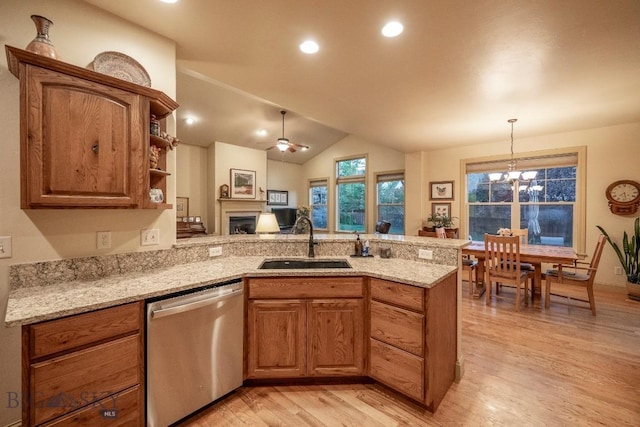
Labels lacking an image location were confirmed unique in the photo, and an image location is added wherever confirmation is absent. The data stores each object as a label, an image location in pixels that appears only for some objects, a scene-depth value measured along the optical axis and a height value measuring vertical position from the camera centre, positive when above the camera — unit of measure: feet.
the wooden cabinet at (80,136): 4.34 +1.36
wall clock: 12.78 +0.68
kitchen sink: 7.12 -1.50
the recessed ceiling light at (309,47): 6.89 +4.38
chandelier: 12.61 +1.71
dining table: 10.36 -1.91
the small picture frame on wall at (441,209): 18.62 +0.08
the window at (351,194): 23.85 +1.53
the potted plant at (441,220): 18.04 -0.69
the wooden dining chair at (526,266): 11.82 -2.59
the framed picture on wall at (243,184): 20.57 +2.08
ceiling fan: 16.16 +4.06
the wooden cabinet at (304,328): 6.18 -2.80
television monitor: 24.77 -0.58
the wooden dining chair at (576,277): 10.46 -2.74
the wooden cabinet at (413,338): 5.45 -2.81
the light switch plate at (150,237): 6.44 -0.66
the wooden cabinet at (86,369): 3.65 -2.41
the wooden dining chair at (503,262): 10.79 -2.22
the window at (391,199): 21.76 +0.95
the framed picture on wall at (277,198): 25.12 +1.21
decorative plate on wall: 5.64 +3.17
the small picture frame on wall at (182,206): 19.06 +0.29
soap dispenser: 8.01 -1.11
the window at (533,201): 14.73 +0.56
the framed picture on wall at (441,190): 18.54 +1.43
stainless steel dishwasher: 4.78 -2.78
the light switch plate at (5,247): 4.77 -0.67
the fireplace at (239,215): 20.08 -0.38
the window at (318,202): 26.53 +0.84
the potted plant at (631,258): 12.20 -2.31
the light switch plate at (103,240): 5.81 -0.66
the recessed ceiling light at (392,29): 6.13 +4.32
